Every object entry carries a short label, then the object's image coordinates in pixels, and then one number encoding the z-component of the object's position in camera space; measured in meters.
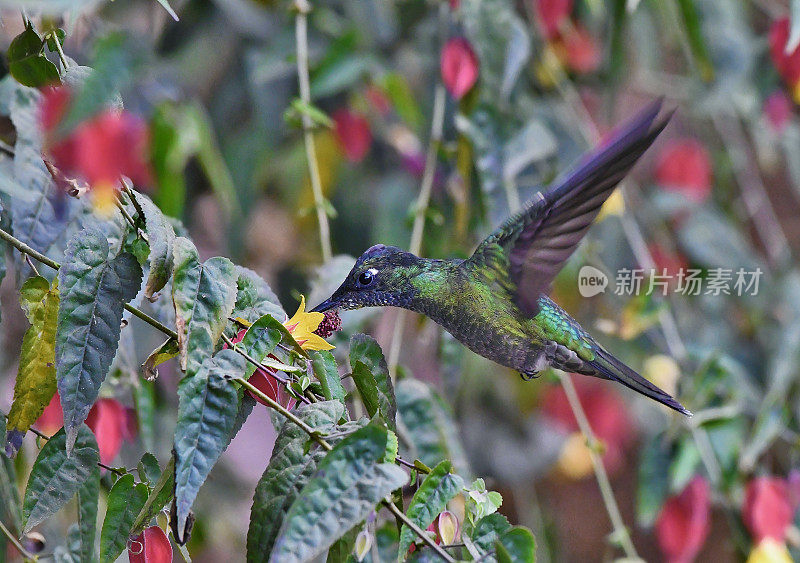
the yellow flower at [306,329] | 3.27
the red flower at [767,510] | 4.23
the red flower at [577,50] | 5.74
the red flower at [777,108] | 5.60
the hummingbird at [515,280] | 3.28
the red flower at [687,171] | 6.29
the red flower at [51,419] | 3.40
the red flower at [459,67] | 3.88
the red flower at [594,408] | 5.85
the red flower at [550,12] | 5.14
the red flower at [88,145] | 3.33
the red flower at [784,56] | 4.93
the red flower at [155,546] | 3.28
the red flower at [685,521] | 4.55
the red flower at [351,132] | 5.24
